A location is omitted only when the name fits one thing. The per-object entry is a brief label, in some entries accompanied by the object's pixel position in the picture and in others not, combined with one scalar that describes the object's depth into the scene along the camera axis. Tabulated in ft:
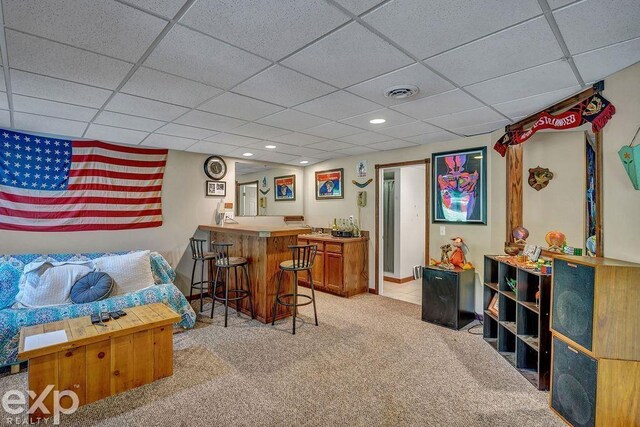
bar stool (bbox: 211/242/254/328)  12.55
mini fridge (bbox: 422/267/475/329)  12.00
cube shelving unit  8.16
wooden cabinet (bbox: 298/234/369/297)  16.20
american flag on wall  11.85
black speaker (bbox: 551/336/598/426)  6.27
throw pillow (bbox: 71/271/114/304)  10.44
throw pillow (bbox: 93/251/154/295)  11.66
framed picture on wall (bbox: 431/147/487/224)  12.96
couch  8.82
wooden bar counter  12.60
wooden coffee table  7.14
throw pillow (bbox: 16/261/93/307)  10.07
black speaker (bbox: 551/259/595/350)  6.31
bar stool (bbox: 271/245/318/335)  11.76
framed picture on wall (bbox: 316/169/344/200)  18.75
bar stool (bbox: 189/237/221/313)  14.19
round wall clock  16.73
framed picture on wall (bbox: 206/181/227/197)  16.87
